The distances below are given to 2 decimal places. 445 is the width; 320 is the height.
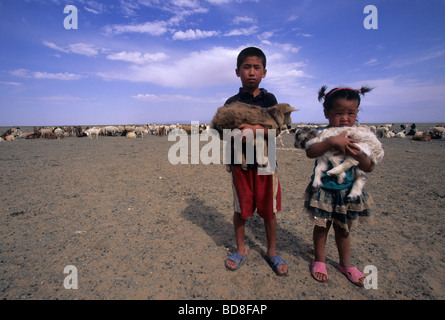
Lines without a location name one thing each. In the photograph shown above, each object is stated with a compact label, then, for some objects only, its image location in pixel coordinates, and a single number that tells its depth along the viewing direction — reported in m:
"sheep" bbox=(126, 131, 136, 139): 24.28
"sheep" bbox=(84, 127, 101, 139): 24.44
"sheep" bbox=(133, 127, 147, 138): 25.90
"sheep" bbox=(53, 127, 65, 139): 23.32
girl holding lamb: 1.90
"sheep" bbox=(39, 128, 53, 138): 22.31
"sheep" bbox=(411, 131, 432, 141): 17.33
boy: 2.16
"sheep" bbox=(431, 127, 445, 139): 18.71
